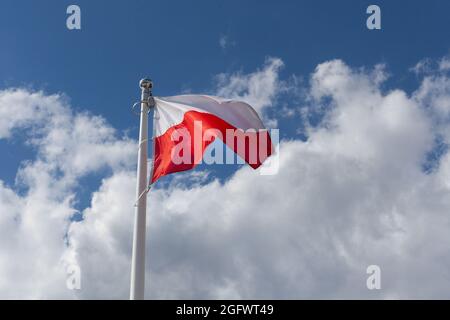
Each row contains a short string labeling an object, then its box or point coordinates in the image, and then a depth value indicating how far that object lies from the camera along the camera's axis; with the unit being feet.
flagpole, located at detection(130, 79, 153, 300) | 60.08
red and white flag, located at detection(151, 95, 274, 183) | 63.26
